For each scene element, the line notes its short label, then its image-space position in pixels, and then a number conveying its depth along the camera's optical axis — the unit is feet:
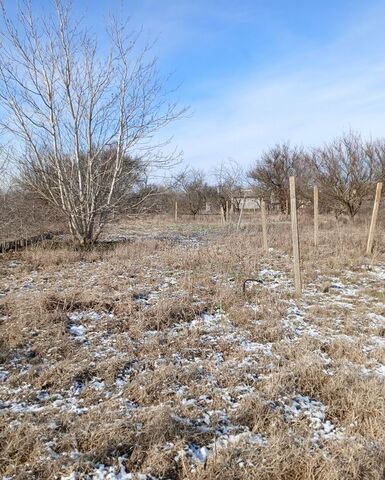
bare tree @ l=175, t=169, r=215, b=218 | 95.40
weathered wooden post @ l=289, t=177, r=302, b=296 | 17.96
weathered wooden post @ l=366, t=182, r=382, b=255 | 27.69
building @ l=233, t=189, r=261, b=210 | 87.08
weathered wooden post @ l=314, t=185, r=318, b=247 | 32.51
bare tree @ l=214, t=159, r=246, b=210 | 88.92
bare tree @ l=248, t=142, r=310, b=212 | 83.62
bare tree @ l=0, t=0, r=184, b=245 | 31.50
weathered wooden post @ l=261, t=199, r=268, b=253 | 30.86
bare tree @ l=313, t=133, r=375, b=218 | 56.59
